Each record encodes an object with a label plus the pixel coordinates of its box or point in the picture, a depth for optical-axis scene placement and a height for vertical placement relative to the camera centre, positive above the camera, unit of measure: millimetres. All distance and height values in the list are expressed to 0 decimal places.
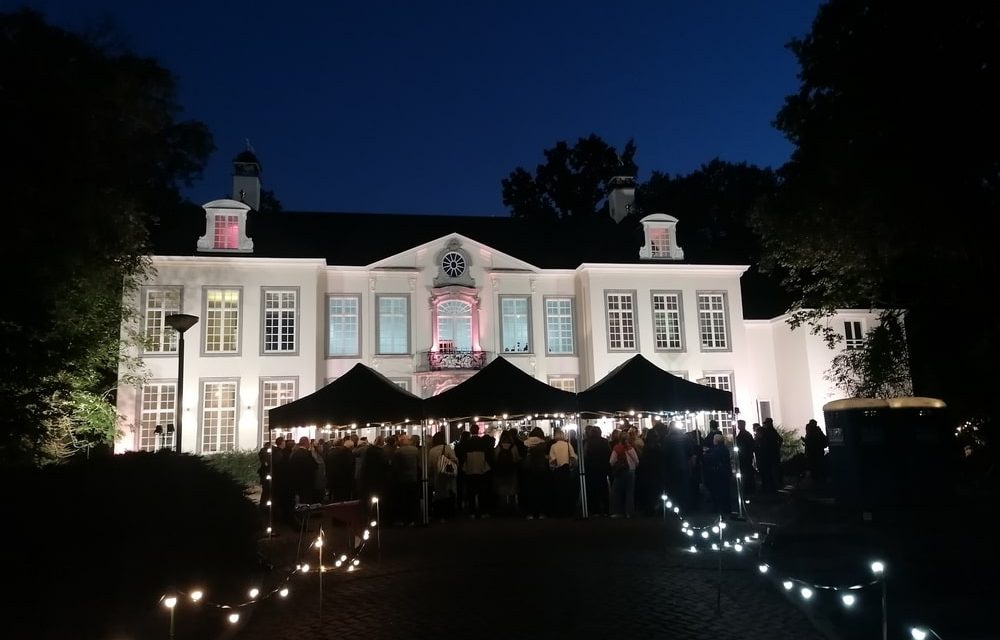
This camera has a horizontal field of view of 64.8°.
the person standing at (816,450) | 17594 -675
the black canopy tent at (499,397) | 13039 +555
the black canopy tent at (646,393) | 13234 +549
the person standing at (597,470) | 13500 -729
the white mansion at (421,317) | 23641 +3613
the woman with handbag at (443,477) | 13648 -761
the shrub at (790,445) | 24681 -738
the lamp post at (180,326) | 13977 +2035
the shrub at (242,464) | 21609 -679
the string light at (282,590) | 5367 -1394
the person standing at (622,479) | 13367 -889
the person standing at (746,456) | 15727 -683
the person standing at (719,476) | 11812 -776
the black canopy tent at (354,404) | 13289 +530
